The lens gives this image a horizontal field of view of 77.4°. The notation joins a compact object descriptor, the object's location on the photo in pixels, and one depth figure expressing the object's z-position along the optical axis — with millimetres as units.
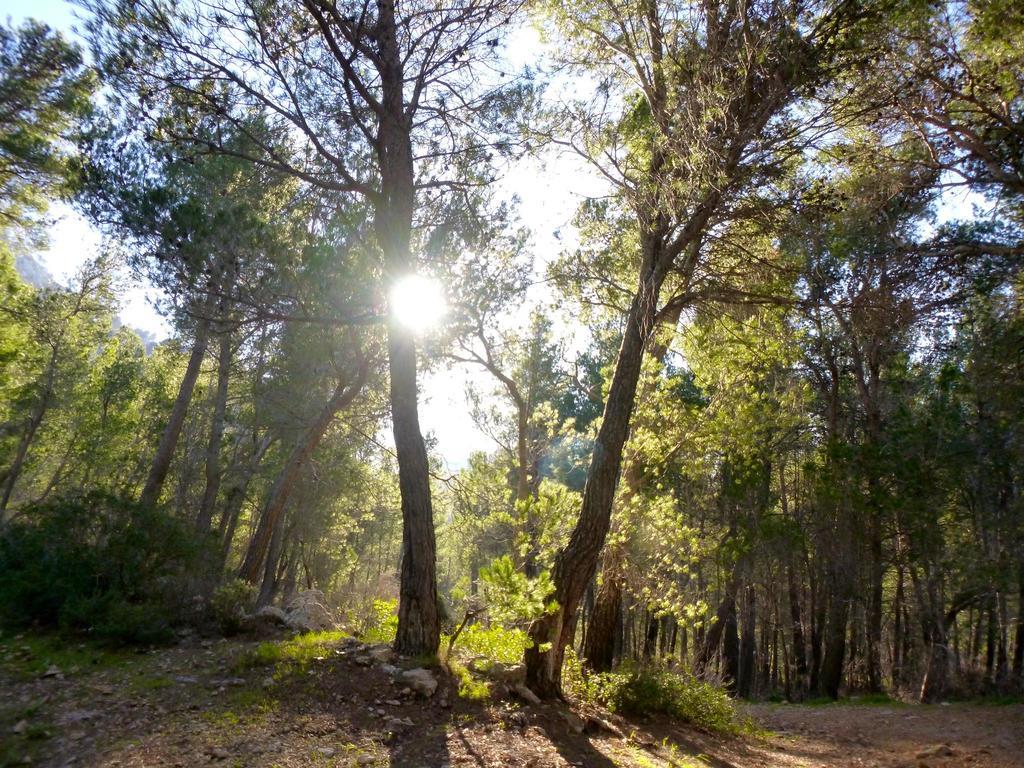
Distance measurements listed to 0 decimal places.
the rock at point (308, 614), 7621
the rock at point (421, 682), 5324
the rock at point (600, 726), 5625
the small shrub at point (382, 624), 7158
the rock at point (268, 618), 7380
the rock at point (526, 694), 5706
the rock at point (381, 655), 5848
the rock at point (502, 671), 5961
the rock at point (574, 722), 5448
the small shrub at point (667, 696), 6734
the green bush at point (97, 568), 6500
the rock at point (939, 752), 7051
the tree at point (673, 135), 5859
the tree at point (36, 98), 10430
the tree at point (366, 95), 6086
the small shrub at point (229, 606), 7125
